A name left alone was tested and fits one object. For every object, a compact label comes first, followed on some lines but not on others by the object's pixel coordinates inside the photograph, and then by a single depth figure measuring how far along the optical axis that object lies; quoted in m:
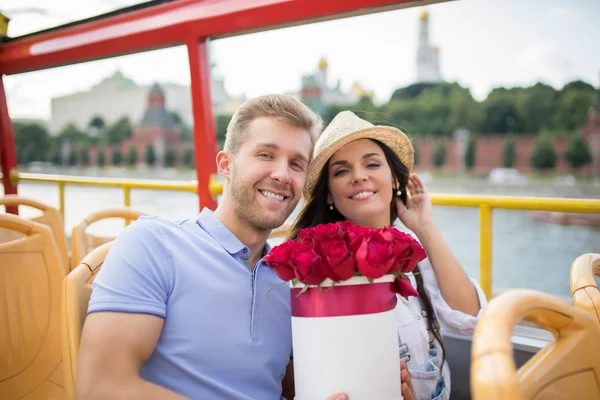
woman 1.45
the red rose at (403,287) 0.99
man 1.02
